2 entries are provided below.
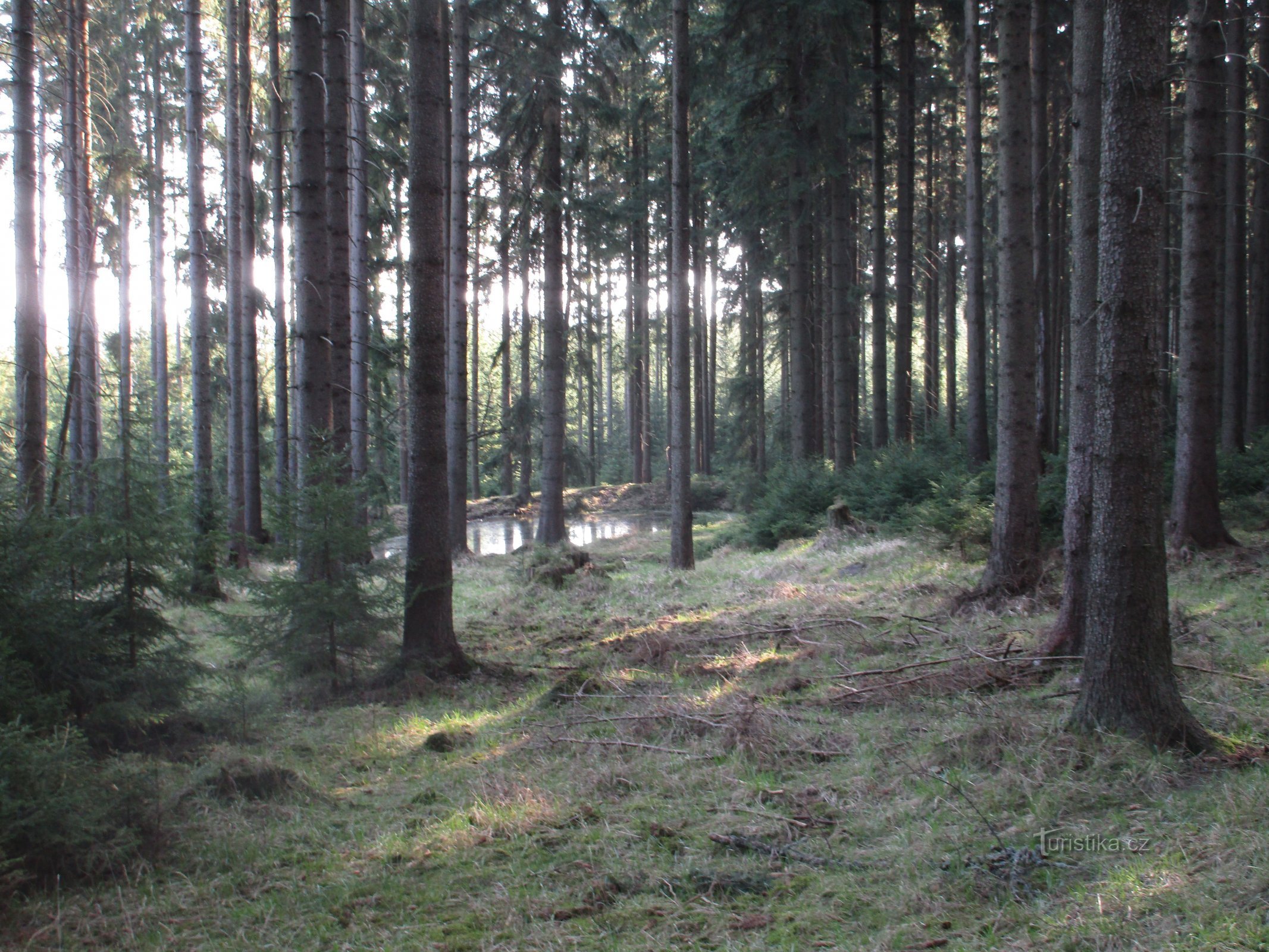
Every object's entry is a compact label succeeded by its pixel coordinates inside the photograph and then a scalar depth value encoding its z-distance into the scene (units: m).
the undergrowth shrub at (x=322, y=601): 7.46
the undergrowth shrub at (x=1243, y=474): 13.10
